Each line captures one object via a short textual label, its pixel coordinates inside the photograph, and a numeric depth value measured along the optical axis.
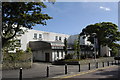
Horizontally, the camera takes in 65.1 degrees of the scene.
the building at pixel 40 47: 20.47
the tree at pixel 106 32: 22.34
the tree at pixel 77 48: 19.58
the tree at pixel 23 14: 8.71
